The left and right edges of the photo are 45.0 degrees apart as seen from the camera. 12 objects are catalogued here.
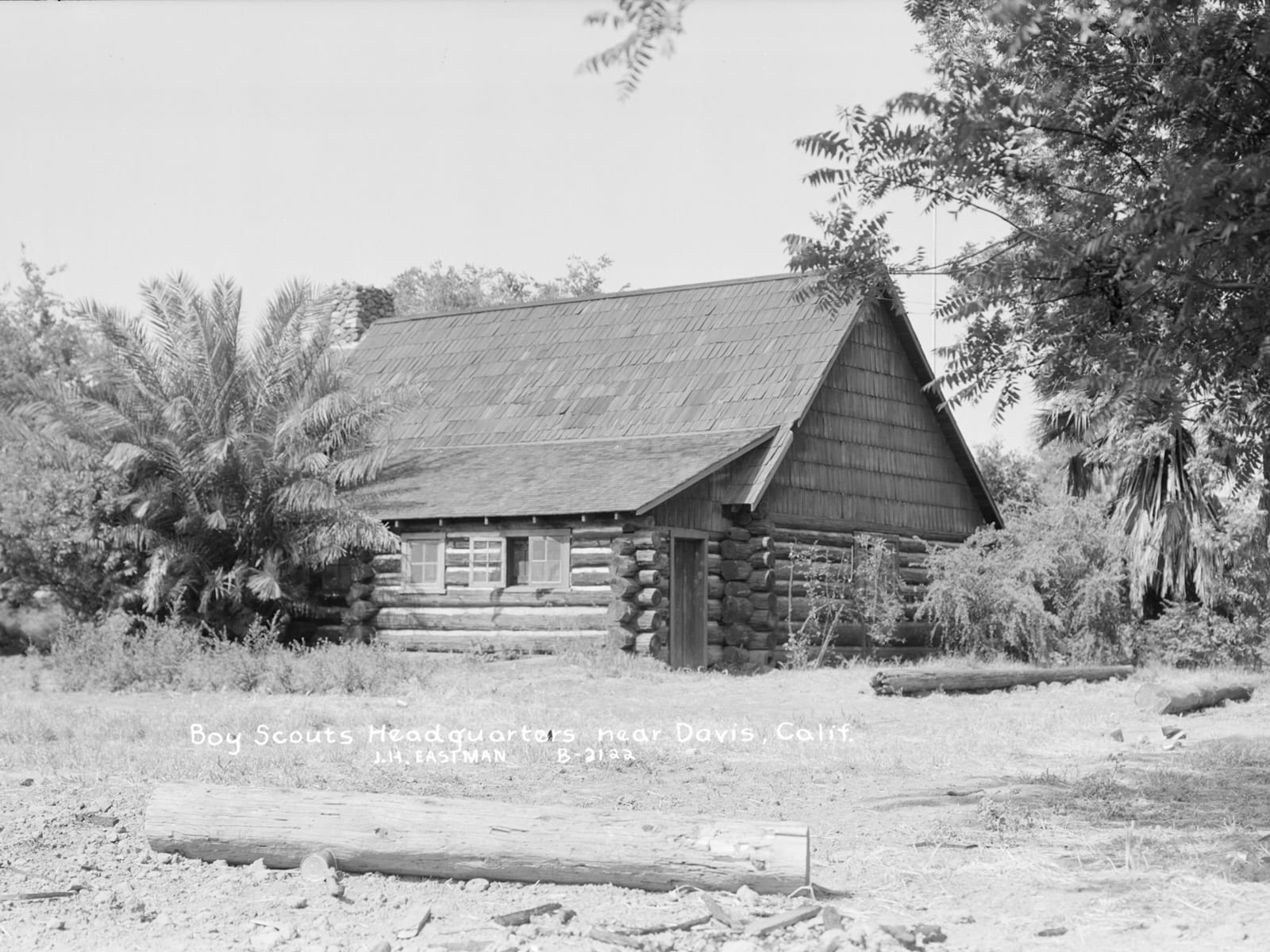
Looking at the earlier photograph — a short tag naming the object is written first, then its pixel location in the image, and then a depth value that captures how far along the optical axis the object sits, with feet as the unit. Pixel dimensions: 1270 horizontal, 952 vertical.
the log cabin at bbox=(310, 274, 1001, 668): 71.36
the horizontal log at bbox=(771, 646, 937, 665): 76.95
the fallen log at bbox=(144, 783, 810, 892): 23.59
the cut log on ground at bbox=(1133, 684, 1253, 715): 53.72
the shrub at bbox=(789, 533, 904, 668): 78.23
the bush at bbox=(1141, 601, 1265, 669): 83.41
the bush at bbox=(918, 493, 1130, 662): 81.20
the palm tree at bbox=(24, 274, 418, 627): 72.69
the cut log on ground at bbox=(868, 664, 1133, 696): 58.34
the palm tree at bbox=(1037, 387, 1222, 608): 78.23
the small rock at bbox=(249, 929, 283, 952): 21.68
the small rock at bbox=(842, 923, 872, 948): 20.77
